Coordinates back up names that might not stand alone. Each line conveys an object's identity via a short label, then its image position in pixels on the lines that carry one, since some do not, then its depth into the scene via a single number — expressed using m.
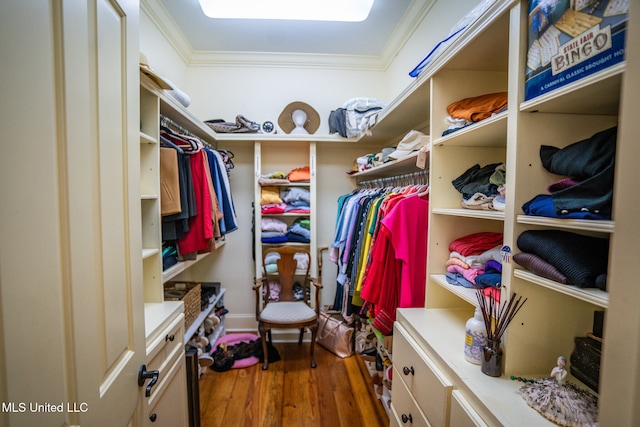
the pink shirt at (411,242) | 1.39
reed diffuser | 0.83
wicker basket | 1.85
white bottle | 0.90
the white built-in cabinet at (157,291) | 1.16
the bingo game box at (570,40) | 0.57
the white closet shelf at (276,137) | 2.54
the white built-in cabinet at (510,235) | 0.53
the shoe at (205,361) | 2.11
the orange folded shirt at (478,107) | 1.06
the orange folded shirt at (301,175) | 2.72
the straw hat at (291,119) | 2.76
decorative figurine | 0.66
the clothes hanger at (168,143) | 1.57
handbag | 2.53
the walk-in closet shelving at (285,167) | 2.63
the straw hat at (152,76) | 1.26
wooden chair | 2.33
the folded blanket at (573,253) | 0.64
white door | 0.42
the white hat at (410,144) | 1.57
